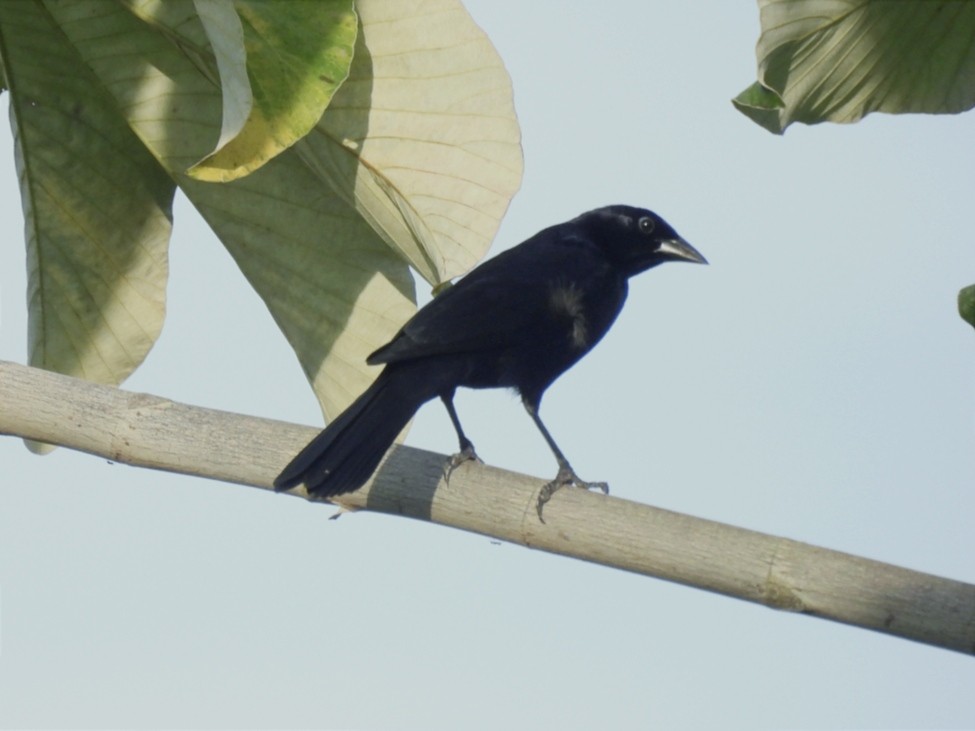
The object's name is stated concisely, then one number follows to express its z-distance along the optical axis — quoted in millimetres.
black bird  5397
